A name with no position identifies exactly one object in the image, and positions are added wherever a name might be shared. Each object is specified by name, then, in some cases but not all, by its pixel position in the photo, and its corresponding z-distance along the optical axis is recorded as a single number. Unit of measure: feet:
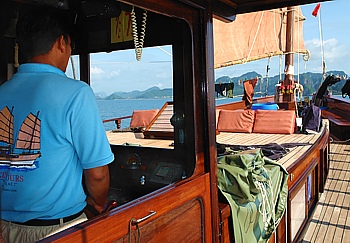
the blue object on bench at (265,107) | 23.67
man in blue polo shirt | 3.56
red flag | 46.11
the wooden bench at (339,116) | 29.88
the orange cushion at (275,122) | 19.72
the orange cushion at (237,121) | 21.17
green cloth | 6.44
